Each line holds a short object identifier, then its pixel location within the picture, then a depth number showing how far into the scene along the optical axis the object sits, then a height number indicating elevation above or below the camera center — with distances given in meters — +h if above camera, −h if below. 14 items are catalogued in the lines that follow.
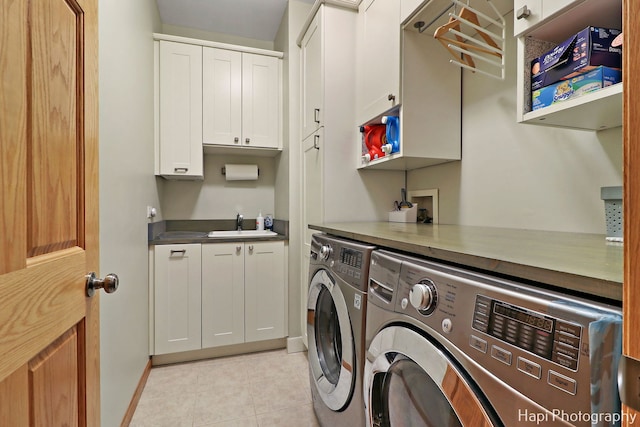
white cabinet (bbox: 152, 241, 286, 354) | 2.17 -0.66
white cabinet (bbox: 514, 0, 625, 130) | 0.80 +0.52
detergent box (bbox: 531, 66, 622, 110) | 0.79 +0.34
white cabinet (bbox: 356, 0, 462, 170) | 1.57 +0.56
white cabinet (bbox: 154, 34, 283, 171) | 2.36 +0.86
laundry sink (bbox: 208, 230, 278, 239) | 2.57 -0.23
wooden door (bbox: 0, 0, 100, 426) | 0.51 -0.01
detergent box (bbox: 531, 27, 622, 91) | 0.80 +0.42
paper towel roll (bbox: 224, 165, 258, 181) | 2.75 +0.31
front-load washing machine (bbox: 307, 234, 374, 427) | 1.01 -0.48
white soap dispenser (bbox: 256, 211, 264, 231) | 2.84 -0.15
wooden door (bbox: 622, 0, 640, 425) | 0.31 +0.03
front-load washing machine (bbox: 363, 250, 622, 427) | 0.39 -0.24
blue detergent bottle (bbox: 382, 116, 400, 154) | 1.64 +0.40
